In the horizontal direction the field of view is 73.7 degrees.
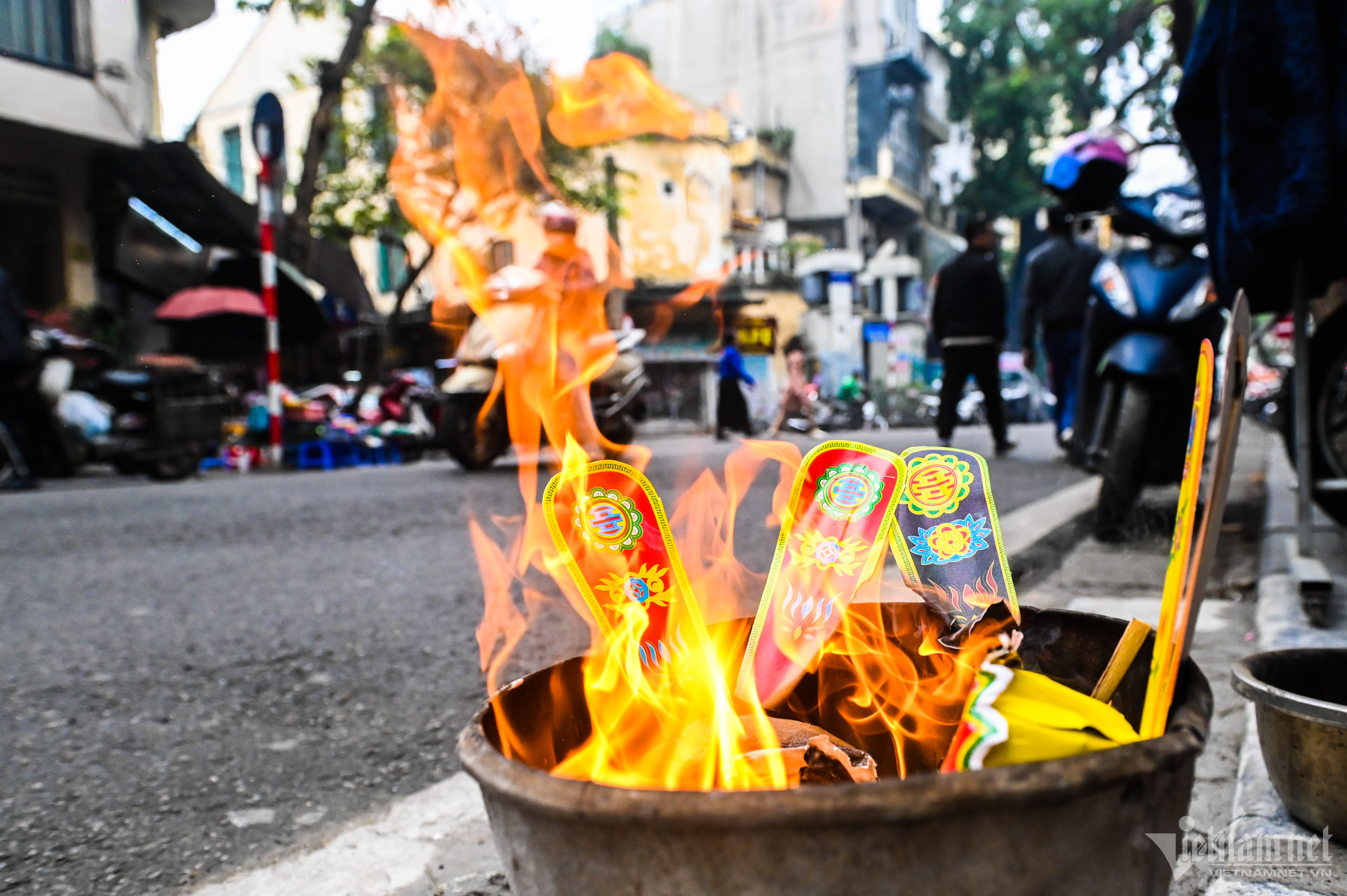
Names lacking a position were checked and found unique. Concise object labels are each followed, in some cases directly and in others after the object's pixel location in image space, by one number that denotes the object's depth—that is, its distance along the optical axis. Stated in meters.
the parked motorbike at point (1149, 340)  3.49
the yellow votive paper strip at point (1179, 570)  0.93
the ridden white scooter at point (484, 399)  7.40
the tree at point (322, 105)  9.88
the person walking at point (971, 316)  6.71
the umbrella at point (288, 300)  12.45
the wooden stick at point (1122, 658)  1.07
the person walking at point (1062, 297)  5.97
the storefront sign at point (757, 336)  18.92
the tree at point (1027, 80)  23.23
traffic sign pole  7.72
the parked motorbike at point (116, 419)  7.69
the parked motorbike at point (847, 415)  16.94
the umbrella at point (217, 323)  11.04
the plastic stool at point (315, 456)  9.43
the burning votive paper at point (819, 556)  1.17
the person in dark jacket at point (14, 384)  6.70
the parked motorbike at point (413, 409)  10.68
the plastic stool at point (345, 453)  9.65
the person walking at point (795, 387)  9.72
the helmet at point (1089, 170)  4.17
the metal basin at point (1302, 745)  1.24
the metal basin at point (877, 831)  0.68
